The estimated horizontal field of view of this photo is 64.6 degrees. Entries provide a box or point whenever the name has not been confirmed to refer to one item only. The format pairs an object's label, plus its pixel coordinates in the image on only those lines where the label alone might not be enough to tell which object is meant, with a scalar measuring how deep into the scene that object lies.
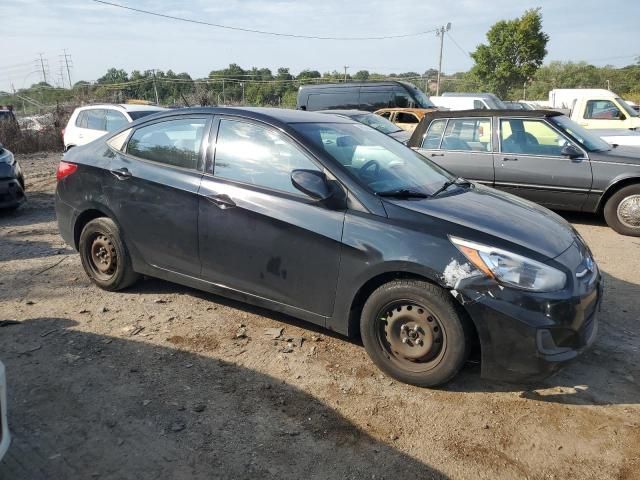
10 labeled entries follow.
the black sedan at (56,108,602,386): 2.89
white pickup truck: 12.98
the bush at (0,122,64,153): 17.55
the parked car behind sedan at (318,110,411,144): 11.62
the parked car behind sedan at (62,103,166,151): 9.94
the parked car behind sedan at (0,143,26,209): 7.46
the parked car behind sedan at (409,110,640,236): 6.92
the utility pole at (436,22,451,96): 42.09
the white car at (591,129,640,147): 9.91
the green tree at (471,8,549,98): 39.22
